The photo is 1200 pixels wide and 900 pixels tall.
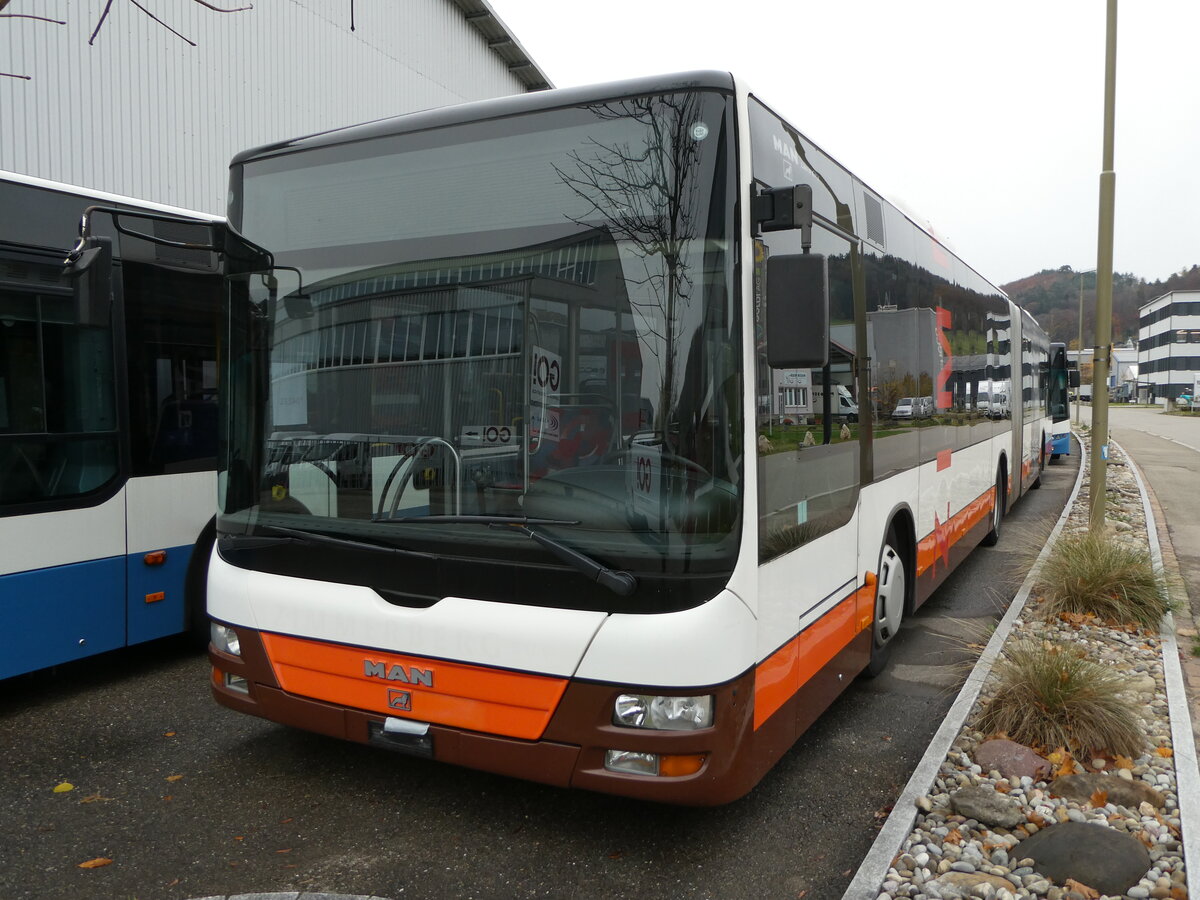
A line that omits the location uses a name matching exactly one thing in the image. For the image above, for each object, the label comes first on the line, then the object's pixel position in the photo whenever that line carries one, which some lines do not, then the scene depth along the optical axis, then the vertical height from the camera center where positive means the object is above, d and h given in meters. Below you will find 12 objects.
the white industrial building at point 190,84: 10.99 +4.36
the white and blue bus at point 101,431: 5.05 -0.19
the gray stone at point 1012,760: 4.29 -1.69
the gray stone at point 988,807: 3.81 -1.69
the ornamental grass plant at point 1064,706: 4.46 -1.52
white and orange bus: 3.29 -0.16
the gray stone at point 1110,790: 4.00 -1.69
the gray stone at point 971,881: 3.34 -1.73
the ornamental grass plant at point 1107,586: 6.80 -1.41
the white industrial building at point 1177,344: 95.56 +5.28
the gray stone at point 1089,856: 3.38 -1.70
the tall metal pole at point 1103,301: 8.47 +0.84
